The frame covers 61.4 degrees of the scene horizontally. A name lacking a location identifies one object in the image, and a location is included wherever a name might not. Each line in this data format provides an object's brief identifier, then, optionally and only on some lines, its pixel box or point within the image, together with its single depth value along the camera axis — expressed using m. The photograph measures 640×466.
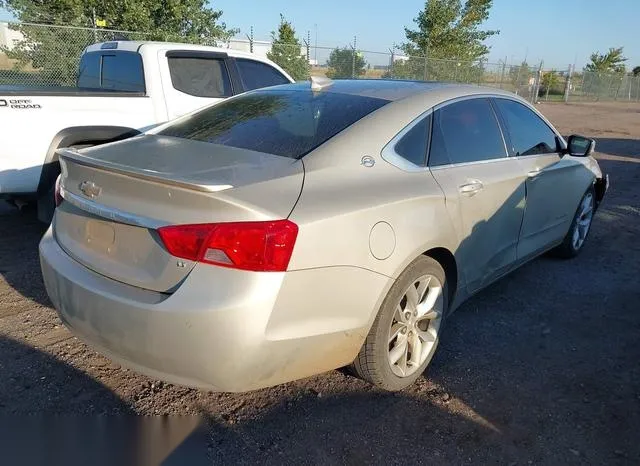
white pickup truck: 4.55
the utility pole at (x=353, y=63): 19.77
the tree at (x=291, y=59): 17.38
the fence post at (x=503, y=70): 28.39
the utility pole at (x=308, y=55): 17.75
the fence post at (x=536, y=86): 32.28
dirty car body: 2.19
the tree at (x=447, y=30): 26.17
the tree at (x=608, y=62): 51.62
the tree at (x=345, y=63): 20.00
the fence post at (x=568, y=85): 37.60
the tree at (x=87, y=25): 12.10
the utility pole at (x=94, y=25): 12.60
